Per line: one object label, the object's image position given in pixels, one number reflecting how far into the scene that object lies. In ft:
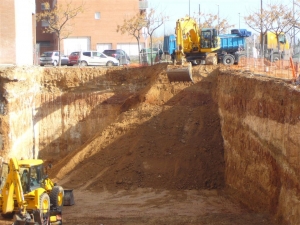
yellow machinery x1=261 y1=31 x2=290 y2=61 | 146.51
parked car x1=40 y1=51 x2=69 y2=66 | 165.73
